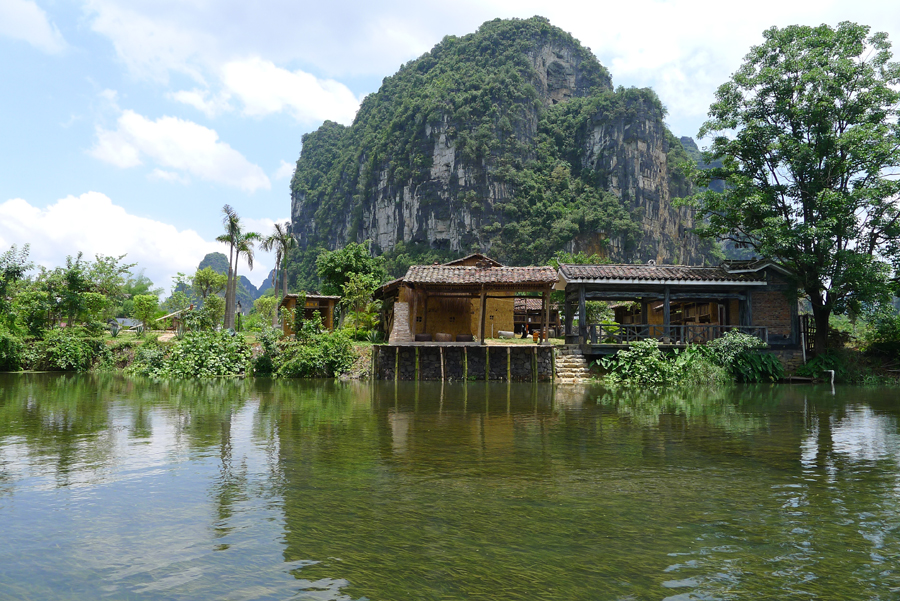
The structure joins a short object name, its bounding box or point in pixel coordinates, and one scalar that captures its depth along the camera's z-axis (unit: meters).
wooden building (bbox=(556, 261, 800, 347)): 21.34
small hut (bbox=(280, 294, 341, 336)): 29.16
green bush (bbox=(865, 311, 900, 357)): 20.20
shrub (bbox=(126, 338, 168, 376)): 22.73
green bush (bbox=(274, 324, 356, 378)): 21.59
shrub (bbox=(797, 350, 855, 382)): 20.50
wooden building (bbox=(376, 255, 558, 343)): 20.98
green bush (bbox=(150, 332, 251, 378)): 22.29
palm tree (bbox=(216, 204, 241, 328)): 40.88
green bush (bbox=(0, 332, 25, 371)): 24.02
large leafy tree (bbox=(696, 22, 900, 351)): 19.67
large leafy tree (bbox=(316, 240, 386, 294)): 35.84
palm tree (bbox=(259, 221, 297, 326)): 44.91
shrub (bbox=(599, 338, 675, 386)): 19.50
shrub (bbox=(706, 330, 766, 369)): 20.03
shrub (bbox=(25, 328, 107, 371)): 24.84
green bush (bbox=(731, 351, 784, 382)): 20.06
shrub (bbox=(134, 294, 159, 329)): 35.34
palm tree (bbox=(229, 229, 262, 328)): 41.53
